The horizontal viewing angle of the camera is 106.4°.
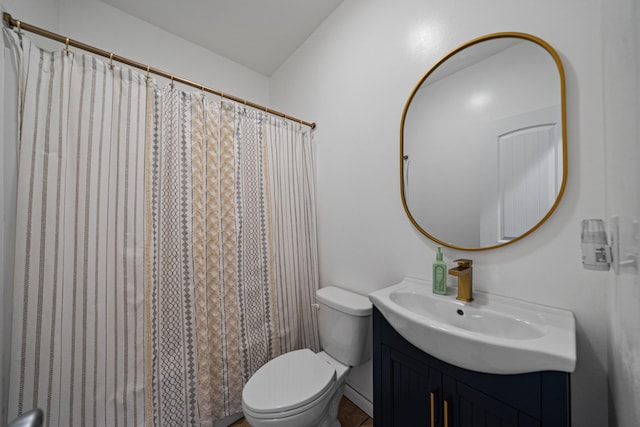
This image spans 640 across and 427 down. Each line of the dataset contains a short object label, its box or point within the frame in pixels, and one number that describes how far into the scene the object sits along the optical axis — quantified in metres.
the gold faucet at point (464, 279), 0.93
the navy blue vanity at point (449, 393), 0.60
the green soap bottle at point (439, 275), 1.01
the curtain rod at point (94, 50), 0.87
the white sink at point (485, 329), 0.61
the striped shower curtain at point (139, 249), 0.93
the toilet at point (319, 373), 1.02
